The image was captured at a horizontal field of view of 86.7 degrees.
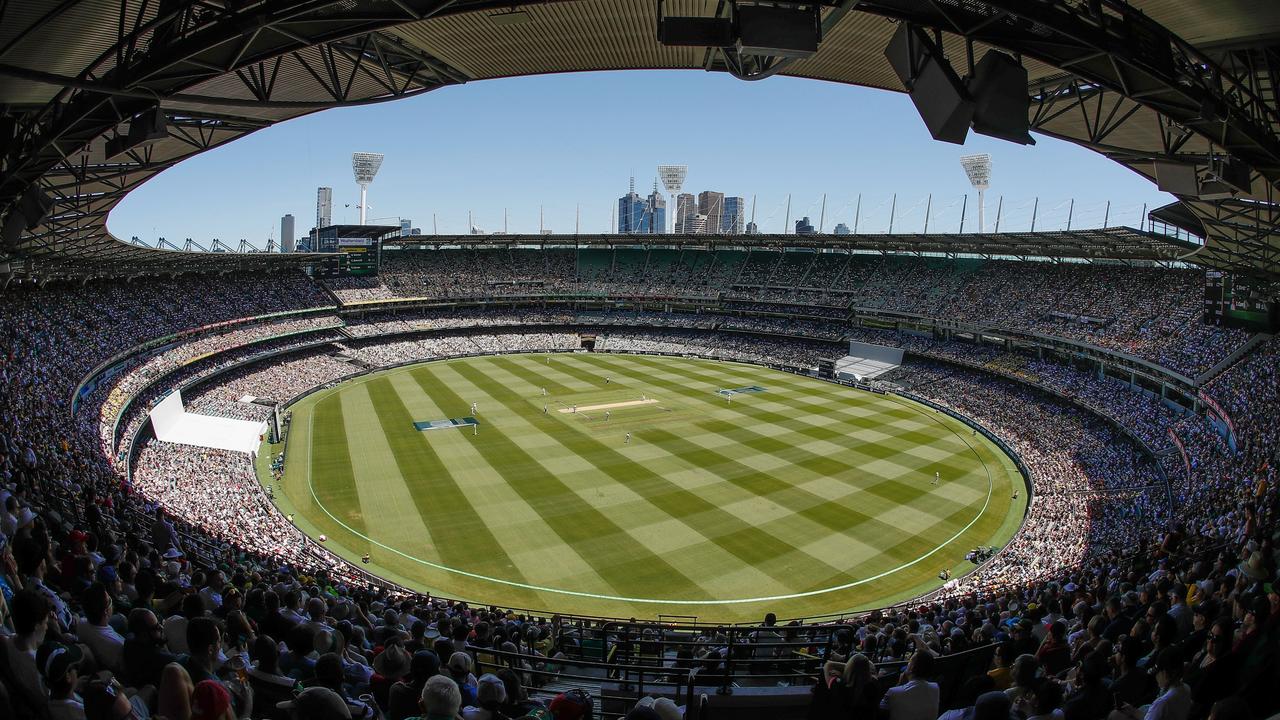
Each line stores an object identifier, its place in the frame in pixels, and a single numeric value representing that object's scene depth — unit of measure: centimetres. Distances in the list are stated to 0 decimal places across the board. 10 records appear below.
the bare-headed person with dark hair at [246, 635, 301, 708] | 543
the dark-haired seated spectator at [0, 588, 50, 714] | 383
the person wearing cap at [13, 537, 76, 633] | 558
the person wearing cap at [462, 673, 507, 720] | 457
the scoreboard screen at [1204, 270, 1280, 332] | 3158
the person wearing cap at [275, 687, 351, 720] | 402
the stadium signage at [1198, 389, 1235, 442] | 2801
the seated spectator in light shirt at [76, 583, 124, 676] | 509
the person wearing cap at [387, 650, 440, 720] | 505
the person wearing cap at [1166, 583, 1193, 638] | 715
